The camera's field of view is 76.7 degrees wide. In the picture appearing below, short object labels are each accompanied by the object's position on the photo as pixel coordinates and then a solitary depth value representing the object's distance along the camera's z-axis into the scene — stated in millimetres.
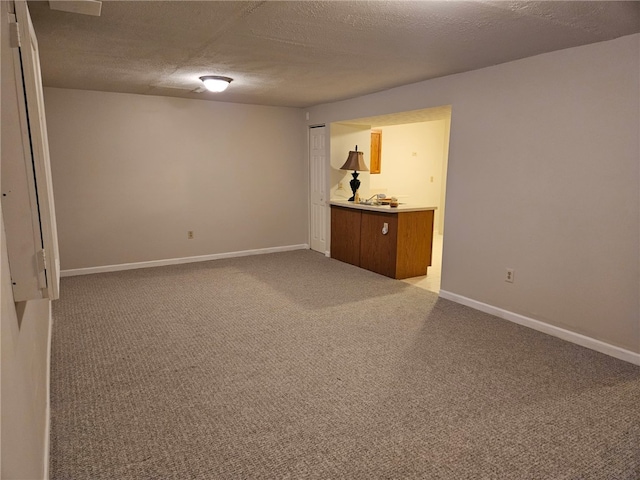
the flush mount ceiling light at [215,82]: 3918
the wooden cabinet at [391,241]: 4766
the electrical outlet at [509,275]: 3513
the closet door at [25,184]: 1354
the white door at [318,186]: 5988
